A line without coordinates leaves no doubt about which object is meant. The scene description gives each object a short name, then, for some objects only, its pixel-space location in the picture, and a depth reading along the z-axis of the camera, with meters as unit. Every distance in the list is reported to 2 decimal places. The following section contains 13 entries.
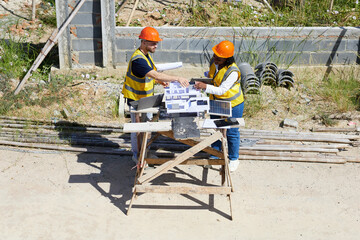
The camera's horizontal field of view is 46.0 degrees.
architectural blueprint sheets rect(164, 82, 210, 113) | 5.23
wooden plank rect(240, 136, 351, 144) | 7.06
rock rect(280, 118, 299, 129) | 7.58
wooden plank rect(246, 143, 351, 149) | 6.89
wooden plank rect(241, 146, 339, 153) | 6.79
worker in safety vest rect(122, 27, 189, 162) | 5.54
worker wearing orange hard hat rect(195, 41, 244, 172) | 5.56
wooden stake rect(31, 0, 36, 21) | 10.72
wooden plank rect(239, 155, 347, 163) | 6.61
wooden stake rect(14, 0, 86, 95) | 7.69
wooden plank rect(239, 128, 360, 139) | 7.16
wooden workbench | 5.11
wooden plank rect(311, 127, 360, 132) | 7.40
